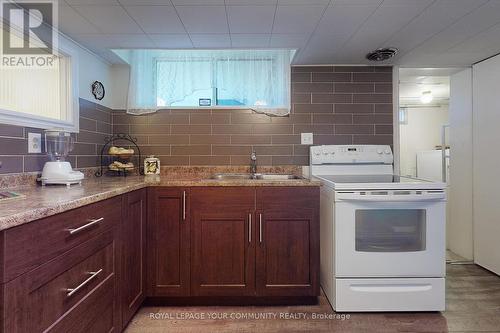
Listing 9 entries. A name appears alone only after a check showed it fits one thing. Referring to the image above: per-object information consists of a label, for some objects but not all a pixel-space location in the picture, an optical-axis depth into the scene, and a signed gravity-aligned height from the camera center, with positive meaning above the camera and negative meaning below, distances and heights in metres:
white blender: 1.62 +0.02
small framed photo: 2.57 +0.56
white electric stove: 1.86 -0.52
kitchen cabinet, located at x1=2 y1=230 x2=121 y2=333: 0.85 -0.46
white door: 2.48 +0.03
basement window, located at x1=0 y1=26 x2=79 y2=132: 1.65 +0.49
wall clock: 2.32 +0.61
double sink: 2.49 -0.09
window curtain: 2.54 +0.77
